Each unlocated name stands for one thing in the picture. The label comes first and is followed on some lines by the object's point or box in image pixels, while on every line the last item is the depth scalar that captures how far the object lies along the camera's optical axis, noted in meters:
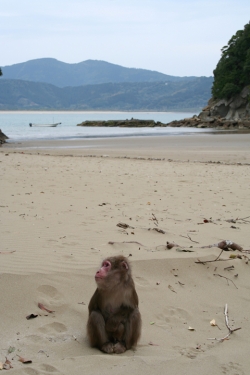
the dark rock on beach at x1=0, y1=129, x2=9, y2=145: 40.42
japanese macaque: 3.72
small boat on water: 90.87
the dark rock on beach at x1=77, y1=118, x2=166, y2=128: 87.83
